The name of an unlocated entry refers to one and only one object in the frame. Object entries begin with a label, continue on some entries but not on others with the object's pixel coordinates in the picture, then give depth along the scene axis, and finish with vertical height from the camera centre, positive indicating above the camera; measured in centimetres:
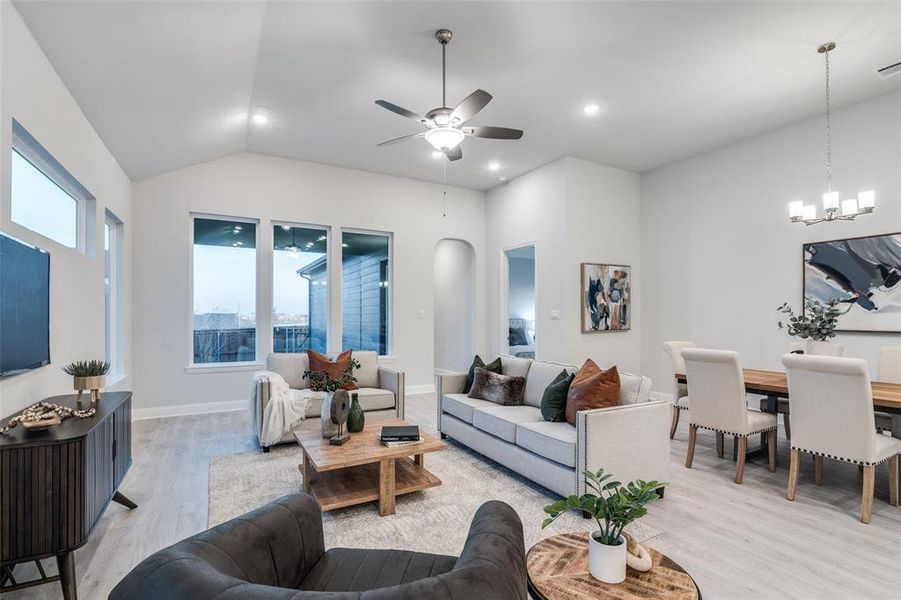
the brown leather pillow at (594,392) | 309 -60
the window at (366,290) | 666 +32
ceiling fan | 305 +140
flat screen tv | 215 +4
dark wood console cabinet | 181 -77
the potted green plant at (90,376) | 257 -37
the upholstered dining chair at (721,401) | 335 -75
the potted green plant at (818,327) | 365 -18
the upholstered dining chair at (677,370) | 436 -66
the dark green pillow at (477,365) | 442 -58
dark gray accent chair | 89 -63
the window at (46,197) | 257 +82
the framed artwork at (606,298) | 605 +14
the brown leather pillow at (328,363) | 470 -56
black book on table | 304 -86
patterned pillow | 400 -73
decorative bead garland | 204 -48
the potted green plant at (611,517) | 142 -68
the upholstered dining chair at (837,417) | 272 -73
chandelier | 351 +81
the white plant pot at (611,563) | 142 -83
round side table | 137 -88
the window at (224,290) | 571 +29
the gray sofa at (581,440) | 277 -91
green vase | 328 -80
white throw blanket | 402 -91
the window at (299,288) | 614 +33
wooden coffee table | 279 -116
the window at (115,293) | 470 +22
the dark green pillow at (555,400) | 335 -71
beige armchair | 454 -79
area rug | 256 -131
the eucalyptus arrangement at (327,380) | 379 -64
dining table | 282 -64
